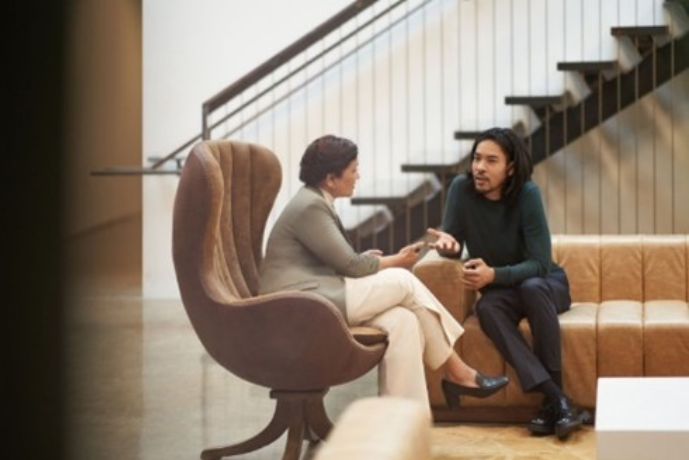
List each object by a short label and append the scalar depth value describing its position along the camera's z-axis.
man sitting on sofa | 6.19
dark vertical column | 3.86
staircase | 10.59
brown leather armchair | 5.26
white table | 3.59
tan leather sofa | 6.27
